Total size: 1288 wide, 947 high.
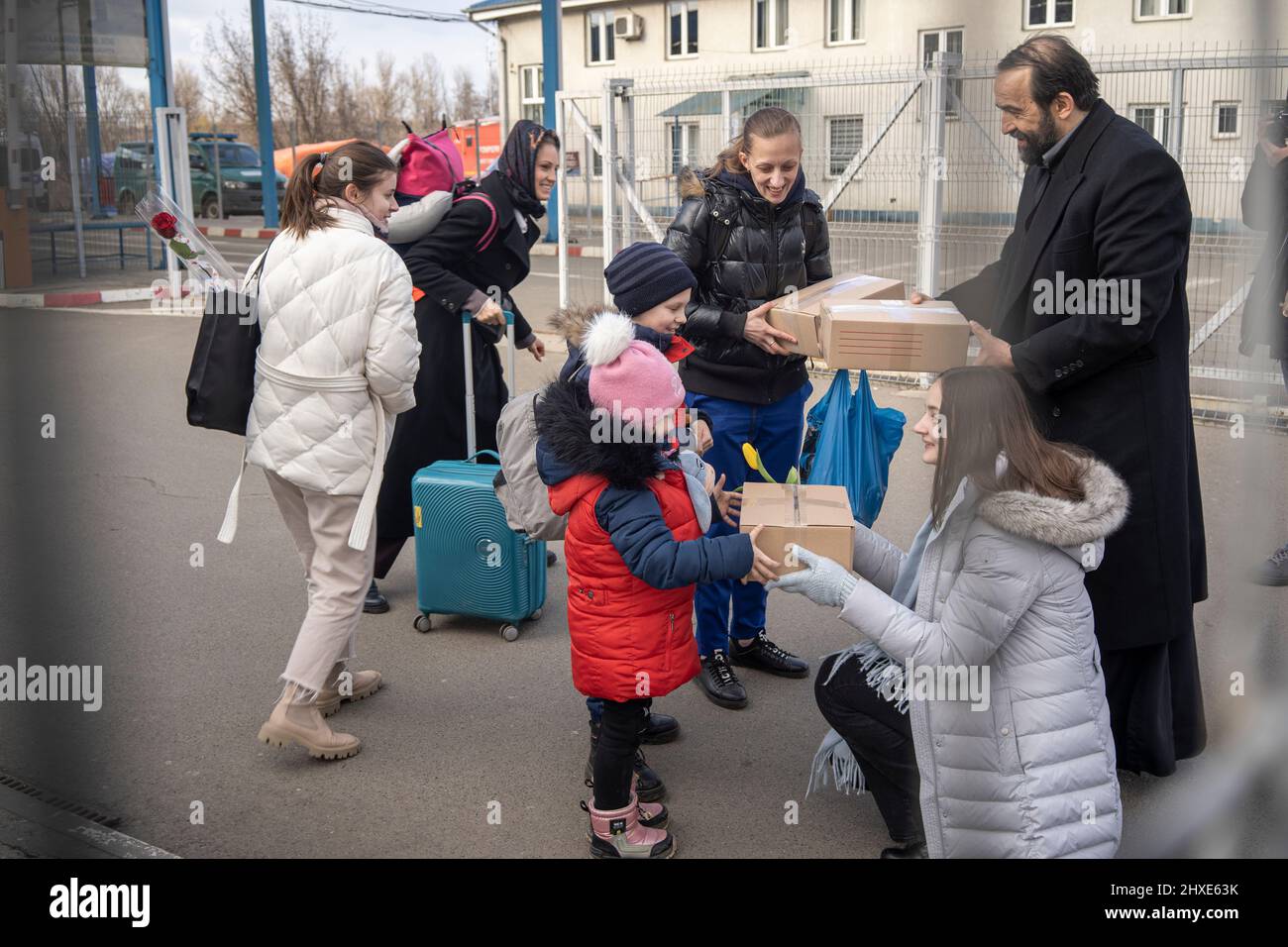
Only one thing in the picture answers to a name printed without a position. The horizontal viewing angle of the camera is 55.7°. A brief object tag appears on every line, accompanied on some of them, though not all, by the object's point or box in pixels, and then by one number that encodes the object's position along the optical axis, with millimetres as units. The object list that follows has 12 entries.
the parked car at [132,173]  16172
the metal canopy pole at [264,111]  21188
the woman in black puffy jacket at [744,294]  3799
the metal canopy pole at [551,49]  19009
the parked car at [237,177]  28719
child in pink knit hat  2818
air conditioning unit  27641
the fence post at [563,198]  10409
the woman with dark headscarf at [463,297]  4590
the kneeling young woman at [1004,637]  2631
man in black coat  2902
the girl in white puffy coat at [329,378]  3471
